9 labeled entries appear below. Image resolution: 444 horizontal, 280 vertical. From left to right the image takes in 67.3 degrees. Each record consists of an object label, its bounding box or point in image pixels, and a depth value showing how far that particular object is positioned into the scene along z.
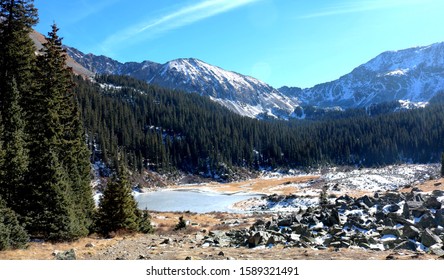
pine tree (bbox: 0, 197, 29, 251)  14.40
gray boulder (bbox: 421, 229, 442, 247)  13.19
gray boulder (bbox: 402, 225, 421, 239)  14.31
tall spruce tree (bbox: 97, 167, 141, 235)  22.64
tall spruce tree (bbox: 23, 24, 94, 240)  17.92
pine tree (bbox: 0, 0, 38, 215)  17.25
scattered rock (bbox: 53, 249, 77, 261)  13.02
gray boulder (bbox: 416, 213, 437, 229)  16.63
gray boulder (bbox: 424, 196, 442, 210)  20.91
